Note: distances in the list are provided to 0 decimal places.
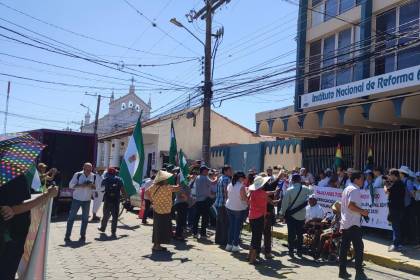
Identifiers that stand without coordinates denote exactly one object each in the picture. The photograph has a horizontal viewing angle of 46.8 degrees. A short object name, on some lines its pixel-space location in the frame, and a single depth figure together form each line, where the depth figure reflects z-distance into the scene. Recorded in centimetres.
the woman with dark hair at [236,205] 1000
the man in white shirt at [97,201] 1516
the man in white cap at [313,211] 1041
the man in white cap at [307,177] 1483
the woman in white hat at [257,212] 893
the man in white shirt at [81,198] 1109
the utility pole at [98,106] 4895
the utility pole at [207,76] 1831
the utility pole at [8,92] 2932
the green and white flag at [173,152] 1370
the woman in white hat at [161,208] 1000
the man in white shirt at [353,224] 791
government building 1393
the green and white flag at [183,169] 1237
